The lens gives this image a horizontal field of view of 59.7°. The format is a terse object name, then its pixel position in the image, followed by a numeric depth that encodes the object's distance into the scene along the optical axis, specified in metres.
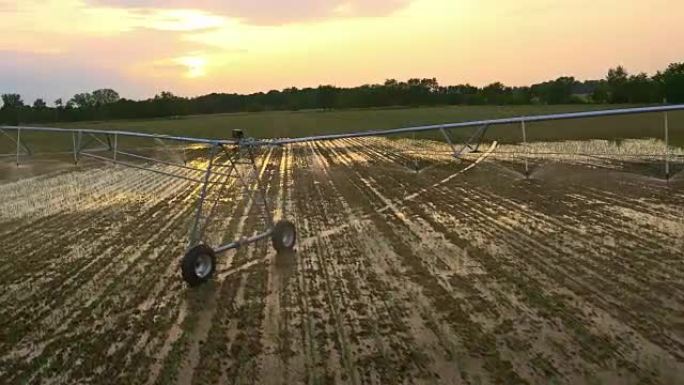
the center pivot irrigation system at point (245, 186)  7.29
